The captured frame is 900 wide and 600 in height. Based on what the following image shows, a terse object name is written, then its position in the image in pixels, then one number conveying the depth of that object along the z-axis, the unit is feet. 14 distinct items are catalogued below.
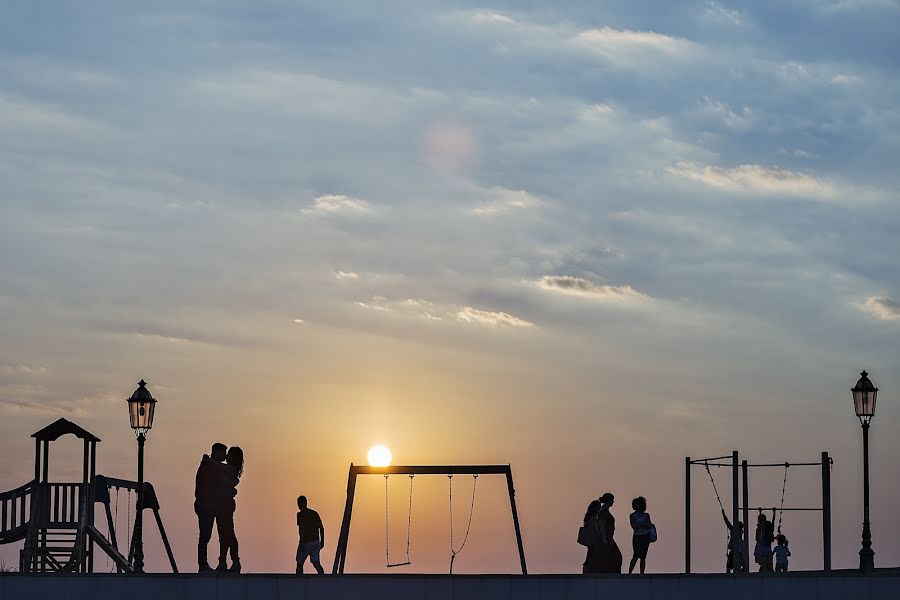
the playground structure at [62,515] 145.89
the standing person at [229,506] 110.42
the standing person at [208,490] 110.11
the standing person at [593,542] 115.44
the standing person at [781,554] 147.95
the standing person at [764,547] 142.20
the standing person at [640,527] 119.14
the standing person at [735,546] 135.44
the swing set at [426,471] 128.36
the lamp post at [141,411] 128.57
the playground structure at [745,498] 135.23
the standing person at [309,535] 118.42
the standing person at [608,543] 115.24
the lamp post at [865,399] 121.39
